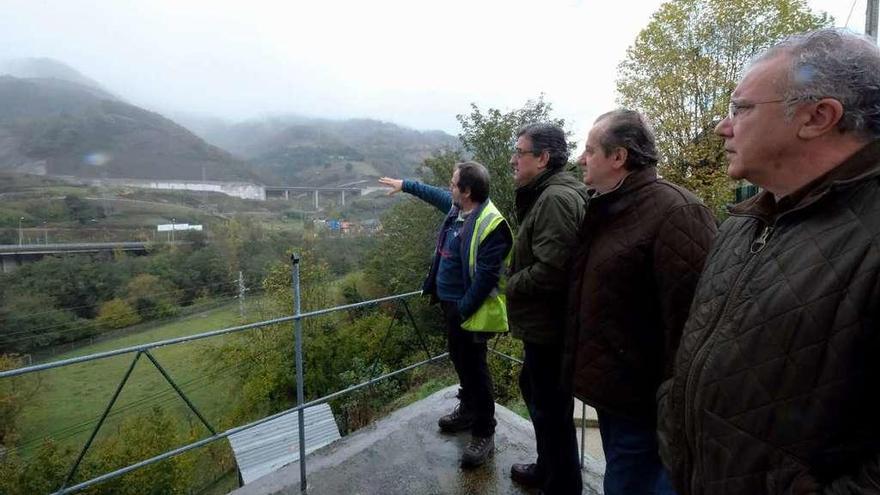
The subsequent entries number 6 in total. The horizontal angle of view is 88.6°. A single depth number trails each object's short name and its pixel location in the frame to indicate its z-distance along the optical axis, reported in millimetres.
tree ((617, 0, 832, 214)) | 14711
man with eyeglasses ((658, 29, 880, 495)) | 795
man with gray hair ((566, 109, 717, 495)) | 1503
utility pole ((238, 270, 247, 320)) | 36938
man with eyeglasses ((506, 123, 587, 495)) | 1906
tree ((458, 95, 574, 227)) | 21719
